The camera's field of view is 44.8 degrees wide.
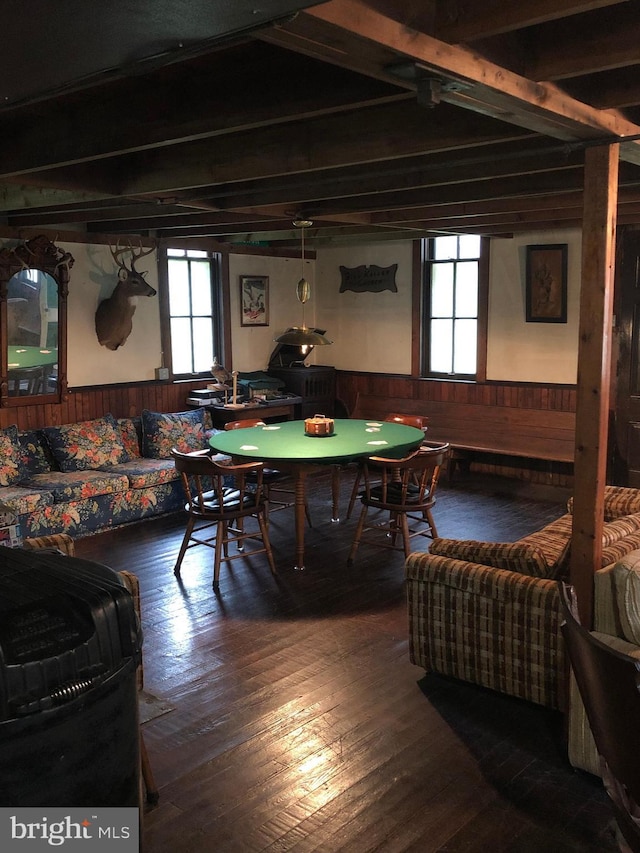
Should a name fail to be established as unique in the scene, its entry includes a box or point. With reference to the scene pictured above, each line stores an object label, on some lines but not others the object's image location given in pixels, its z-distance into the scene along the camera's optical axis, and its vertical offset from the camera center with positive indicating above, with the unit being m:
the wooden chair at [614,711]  1.58 -0.80
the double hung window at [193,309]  7.79 +0.26
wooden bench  7.32 -0.94
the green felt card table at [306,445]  5.10 -0.78
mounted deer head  6.95 +0.27
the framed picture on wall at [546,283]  7.27 +0.47
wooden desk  7.59 -0.77
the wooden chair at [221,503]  4.94 -1.12
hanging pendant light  5.70 -0.01
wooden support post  2.90 -0.12
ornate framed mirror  6.27 +0.11
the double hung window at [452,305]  7.91 +0.30
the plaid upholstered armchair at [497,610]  3.25 -1.21
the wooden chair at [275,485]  6.03 -1.38
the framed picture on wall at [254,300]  8.41 +0.37
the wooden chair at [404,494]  5.16 -1.11
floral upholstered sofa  5.79 -1.11
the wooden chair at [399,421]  6.24 -0.74
